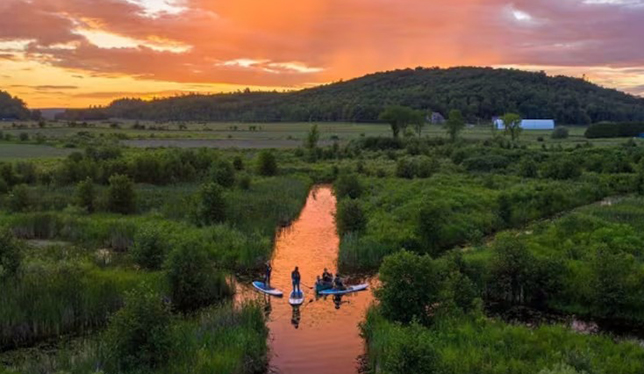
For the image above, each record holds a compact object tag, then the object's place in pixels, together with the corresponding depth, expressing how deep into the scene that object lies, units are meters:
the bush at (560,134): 156.62
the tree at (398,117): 158.62
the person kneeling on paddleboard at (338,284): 34.19
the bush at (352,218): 46.16
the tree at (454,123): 141.75
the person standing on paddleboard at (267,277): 34.38
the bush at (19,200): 51.09
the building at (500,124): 195.45
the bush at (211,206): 47.03
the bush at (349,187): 65.62
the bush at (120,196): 52.19
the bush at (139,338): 21.31
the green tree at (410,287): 26.61
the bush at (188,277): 30.53
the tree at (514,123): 143.38
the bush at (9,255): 29.16
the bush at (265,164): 84.94
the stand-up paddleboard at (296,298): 32.41
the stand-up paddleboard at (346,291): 33.97
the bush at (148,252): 34.56
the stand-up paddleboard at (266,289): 33.44
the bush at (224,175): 66.62
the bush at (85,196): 52.94
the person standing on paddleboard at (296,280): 32.88
